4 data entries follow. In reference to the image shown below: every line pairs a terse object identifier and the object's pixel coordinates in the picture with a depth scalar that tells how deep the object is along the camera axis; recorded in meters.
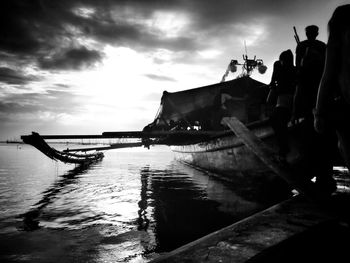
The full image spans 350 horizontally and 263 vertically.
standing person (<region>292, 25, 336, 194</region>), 3.24
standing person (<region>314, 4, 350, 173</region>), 1.62
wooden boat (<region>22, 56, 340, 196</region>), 7.32
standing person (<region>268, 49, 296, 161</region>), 4.27
